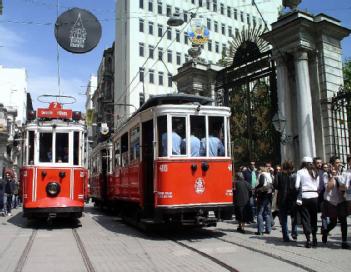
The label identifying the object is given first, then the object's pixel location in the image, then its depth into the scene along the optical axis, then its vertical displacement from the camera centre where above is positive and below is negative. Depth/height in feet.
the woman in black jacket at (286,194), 32.42 -0.25
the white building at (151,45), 177.47 +61.71
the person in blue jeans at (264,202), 36.86 -0.89
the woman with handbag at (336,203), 29.43 -0.91
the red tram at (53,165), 43.27 +3.06
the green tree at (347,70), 105.81 +31.70
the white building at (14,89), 220.02 +53.56
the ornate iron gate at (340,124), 53.16 +7.84
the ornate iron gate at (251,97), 60.39 +14.39
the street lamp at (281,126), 54.95 +7.88
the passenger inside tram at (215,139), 36.22 +4.29
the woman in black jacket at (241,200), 38.65 -0.71
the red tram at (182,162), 34.50 +2.48
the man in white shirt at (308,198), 30.12 -0.53
